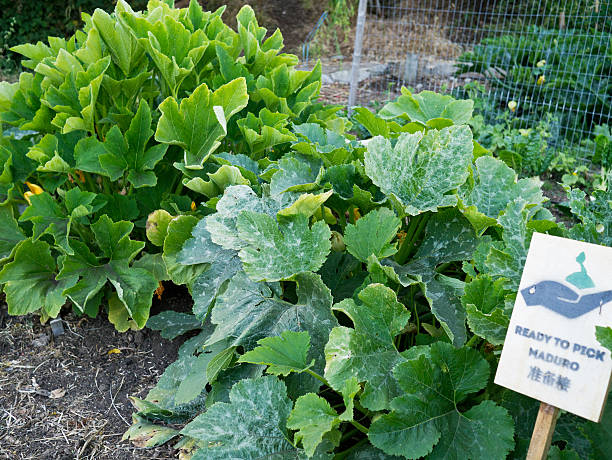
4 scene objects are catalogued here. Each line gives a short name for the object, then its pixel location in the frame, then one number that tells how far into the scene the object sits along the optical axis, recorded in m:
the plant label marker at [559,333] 0.92
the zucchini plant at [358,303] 1.12
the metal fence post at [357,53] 5.10
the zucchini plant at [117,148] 1.85
